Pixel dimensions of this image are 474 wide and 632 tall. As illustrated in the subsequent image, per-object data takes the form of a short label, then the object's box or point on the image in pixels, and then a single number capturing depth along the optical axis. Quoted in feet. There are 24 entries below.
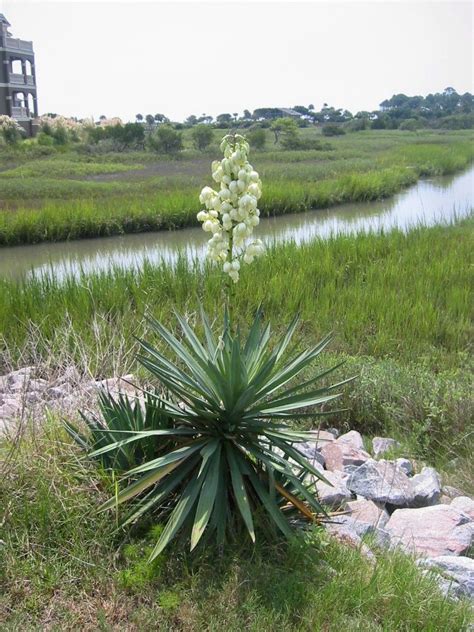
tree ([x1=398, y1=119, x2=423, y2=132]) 190.10
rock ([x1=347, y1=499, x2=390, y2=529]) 9.98
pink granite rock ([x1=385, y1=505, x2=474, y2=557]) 9.52
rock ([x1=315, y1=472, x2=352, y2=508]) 10.39
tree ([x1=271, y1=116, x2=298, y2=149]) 122.31
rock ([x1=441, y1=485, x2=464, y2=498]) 11.82
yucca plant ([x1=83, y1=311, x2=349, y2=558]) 8.25
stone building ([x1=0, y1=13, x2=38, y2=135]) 108.05
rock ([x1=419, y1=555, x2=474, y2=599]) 8.13
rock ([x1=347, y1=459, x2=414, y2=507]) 10.98
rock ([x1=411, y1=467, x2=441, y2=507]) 11.13
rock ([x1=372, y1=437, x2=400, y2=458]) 13.37
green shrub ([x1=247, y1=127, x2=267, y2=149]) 114.96
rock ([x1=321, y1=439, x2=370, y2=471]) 12.34
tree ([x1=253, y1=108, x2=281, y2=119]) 217.15
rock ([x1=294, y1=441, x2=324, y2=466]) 12.04
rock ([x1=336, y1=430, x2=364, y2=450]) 13.35
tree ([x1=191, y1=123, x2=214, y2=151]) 112.98
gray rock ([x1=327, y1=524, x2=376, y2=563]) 8.55
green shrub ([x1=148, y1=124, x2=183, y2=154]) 108.58
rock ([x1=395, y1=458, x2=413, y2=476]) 12.15
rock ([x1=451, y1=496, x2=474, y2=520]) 10.84
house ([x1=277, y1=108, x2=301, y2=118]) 233.41
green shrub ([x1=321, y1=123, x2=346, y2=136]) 171.01
